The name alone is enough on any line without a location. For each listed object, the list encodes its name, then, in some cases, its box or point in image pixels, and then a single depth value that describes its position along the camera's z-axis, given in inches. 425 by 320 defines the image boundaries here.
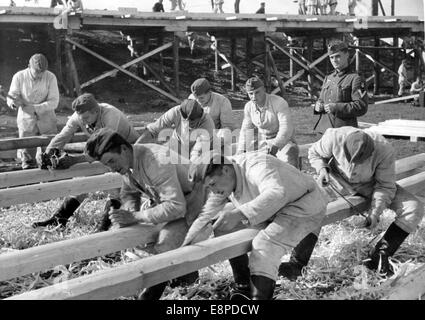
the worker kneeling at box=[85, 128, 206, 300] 160.4
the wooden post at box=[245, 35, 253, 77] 916.0
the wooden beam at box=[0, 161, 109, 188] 244.8
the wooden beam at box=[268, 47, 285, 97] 866.8
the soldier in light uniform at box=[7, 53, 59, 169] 311.1
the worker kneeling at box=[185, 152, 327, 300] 148.6
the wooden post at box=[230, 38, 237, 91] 911.7
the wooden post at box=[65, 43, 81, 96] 707.4
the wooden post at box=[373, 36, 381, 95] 1044.8
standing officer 251.1
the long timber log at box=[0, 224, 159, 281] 143.8
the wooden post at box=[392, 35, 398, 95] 1024.9
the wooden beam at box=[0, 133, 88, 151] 279.1
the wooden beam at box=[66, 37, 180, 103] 754.0
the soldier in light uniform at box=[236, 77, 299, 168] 265.1
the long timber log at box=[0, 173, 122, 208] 220.1
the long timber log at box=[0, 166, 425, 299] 120.9
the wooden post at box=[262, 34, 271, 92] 871.7
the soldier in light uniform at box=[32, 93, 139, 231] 224.4
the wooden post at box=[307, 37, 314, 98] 946.7
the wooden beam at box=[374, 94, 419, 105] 813.2
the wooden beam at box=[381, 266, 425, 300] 142.9
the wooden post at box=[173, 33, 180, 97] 779.7
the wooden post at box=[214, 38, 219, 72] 916.8
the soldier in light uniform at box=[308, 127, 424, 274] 188.1
